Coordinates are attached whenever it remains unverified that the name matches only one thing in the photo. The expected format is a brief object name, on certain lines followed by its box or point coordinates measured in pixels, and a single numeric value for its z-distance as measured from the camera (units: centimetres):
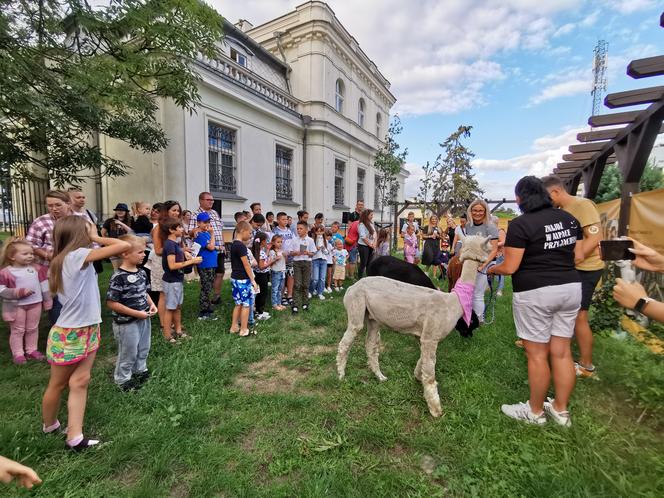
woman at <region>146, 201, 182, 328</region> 469
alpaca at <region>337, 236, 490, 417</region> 310
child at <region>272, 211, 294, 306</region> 646
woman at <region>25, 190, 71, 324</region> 374
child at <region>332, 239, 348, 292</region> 803
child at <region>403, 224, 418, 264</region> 928
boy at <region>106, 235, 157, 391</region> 312
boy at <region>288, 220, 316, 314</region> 629
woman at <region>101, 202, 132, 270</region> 569
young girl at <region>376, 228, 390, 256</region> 888
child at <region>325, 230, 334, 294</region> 746
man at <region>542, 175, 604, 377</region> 328
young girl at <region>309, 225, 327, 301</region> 708
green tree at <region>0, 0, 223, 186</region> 340
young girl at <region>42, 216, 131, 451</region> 235
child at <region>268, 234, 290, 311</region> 593
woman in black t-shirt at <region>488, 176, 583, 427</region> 257
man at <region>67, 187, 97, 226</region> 419
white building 1027
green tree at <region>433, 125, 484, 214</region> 1667
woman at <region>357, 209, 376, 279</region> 788
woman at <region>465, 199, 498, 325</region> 473
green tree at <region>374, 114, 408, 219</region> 1638
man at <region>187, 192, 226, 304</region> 594
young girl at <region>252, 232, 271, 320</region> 563
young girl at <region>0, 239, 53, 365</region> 361
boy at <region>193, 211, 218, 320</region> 539
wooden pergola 395
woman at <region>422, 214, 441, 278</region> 814
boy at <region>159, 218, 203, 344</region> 444
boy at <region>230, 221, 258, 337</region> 479
